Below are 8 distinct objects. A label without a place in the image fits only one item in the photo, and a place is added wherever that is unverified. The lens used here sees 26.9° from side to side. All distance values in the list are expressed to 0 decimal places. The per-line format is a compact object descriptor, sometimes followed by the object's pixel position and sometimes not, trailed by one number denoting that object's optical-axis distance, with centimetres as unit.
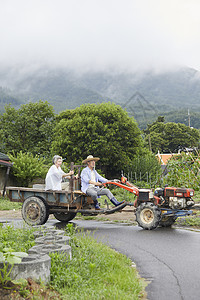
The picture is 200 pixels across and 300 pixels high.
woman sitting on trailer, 1256
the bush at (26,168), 3247
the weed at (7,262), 528
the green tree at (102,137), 3947
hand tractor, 1166
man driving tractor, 1231
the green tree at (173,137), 8306
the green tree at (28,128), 5653
